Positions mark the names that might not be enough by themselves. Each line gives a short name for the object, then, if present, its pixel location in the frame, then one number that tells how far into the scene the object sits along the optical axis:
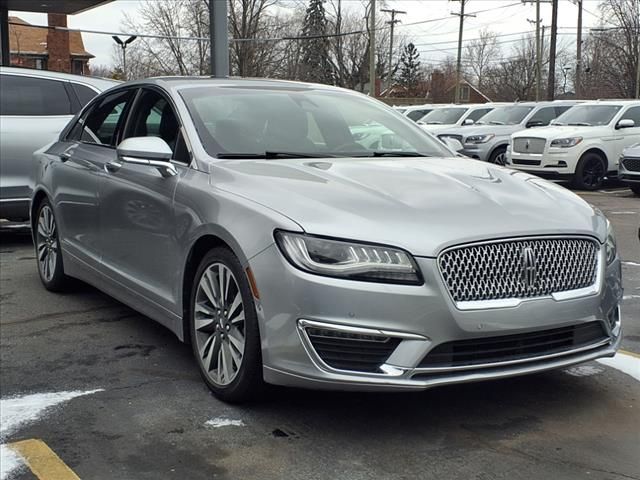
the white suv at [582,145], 15.61
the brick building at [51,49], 46.47
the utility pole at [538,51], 46.94
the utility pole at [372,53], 37.57
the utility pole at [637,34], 48.56
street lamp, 40.16
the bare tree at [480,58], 78.75
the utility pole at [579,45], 47.16
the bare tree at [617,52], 51.06
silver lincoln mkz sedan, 3.32
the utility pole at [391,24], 59.93
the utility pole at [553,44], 33.56
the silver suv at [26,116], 8.30
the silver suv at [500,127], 18.06
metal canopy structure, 18.64
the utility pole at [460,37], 53.72
